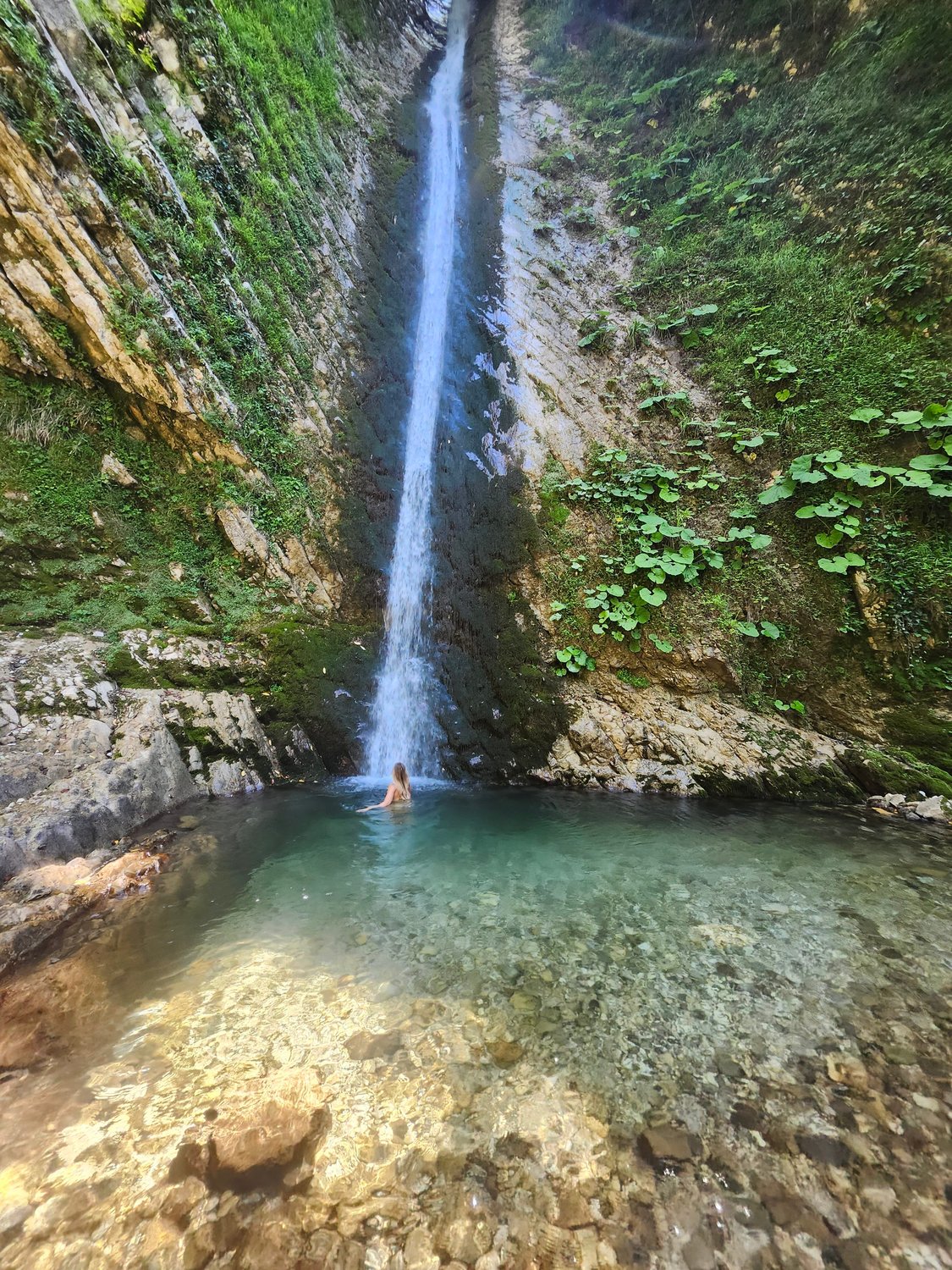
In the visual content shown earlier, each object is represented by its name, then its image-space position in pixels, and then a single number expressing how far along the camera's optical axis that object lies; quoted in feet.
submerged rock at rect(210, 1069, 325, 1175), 6.48
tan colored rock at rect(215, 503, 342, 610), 21.62
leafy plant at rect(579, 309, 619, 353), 29.35
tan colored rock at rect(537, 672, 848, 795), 18.57
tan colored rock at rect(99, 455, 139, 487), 19.89
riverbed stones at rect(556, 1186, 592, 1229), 5.86
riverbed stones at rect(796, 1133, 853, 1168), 6.34
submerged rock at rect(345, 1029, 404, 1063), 8.02
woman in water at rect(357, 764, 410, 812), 19.47
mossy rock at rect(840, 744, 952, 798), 16.28
